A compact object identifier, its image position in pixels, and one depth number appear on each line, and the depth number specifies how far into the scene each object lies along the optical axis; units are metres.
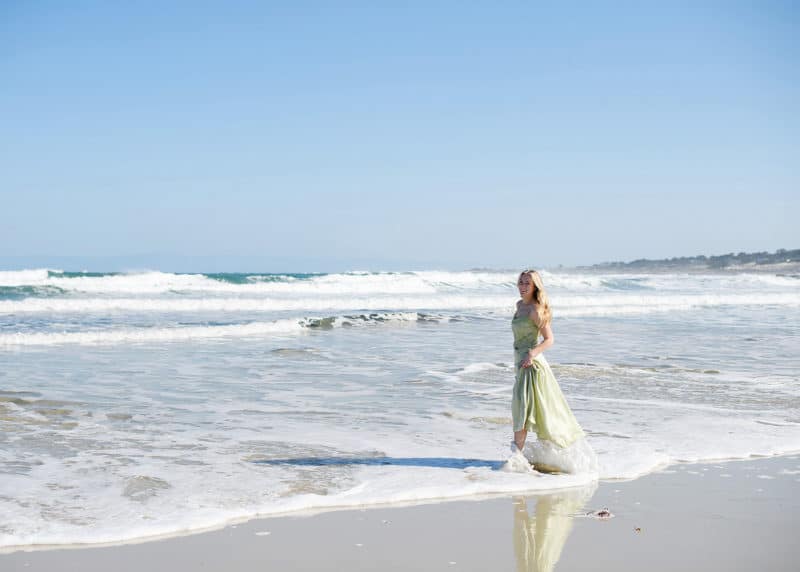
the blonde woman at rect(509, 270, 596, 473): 6.59
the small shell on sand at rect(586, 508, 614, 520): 5.41
